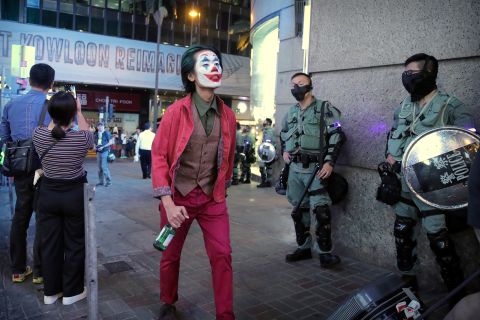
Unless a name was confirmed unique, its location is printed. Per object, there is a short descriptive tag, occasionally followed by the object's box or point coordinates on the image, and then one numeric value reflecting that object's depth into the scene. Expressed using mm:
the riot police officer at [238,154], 12977
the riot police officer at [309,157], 4812
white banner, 27625
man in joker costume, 3113
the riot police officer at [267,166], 12305
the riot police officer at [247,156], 13367
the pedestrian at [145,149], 13570
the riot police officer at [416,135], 3635
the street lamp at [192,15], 35406
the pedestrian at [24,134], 4035
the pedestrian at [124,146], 26097
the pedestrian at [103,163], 11665
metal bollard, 2615
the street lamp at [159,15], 20603
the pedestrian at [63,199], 3557
